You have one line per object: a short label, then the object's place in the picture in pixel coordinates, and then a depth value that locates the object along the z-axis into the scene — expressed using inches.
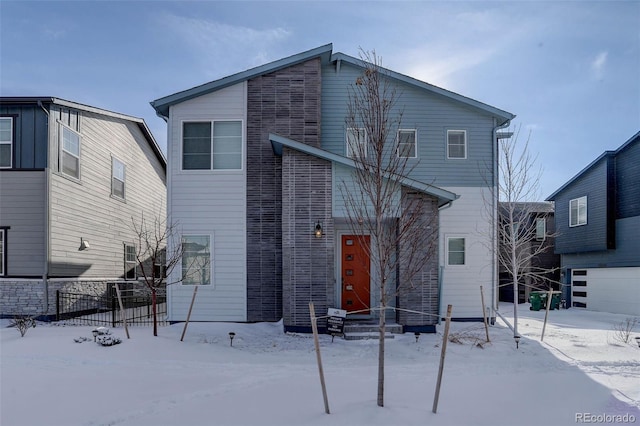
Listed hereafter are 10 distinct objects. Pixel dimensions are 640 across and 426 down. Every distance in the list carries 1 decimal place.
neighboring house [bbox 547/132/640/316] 630.5
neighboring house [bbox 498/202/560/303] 832.3
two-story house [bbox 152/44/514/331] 432.8
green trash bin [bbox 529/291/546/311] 676.1
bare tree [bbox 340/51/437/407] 200.5
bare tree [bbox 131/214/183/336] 669.9
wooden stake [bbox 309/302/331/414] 193.0
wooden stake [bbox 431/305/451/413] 193.2
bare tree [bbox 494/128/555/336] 396.5
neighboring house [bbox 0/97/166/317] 446.6
